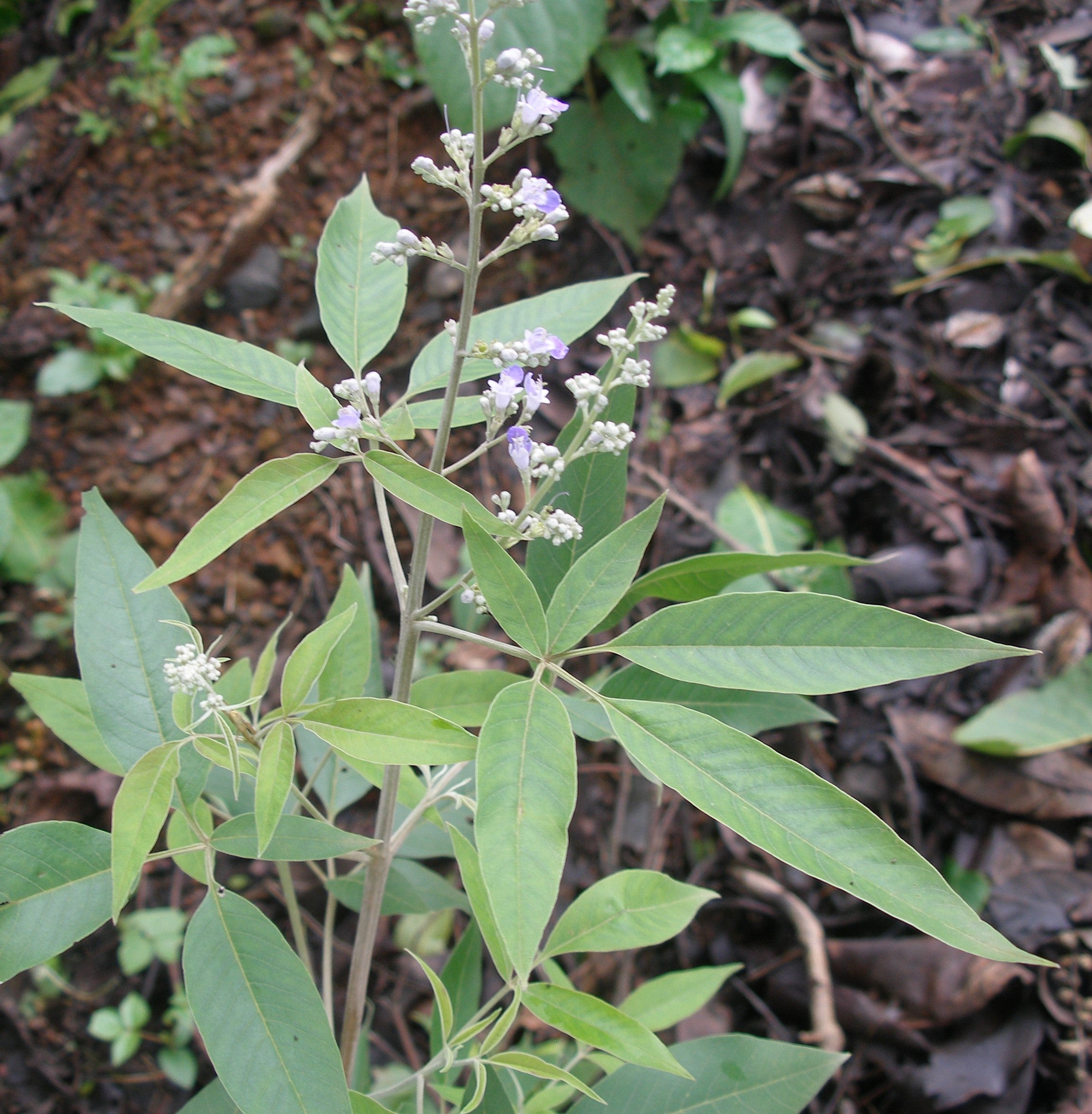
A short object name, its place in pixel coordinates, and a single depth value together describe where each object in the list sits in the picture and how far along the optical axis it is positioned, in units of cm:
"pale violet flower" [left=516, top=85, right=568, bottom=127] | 26
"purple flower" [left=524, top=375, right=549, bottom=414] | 27
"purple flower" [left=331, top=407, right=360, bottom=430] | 26
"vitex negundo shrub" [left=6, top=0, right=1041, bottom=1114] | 25
